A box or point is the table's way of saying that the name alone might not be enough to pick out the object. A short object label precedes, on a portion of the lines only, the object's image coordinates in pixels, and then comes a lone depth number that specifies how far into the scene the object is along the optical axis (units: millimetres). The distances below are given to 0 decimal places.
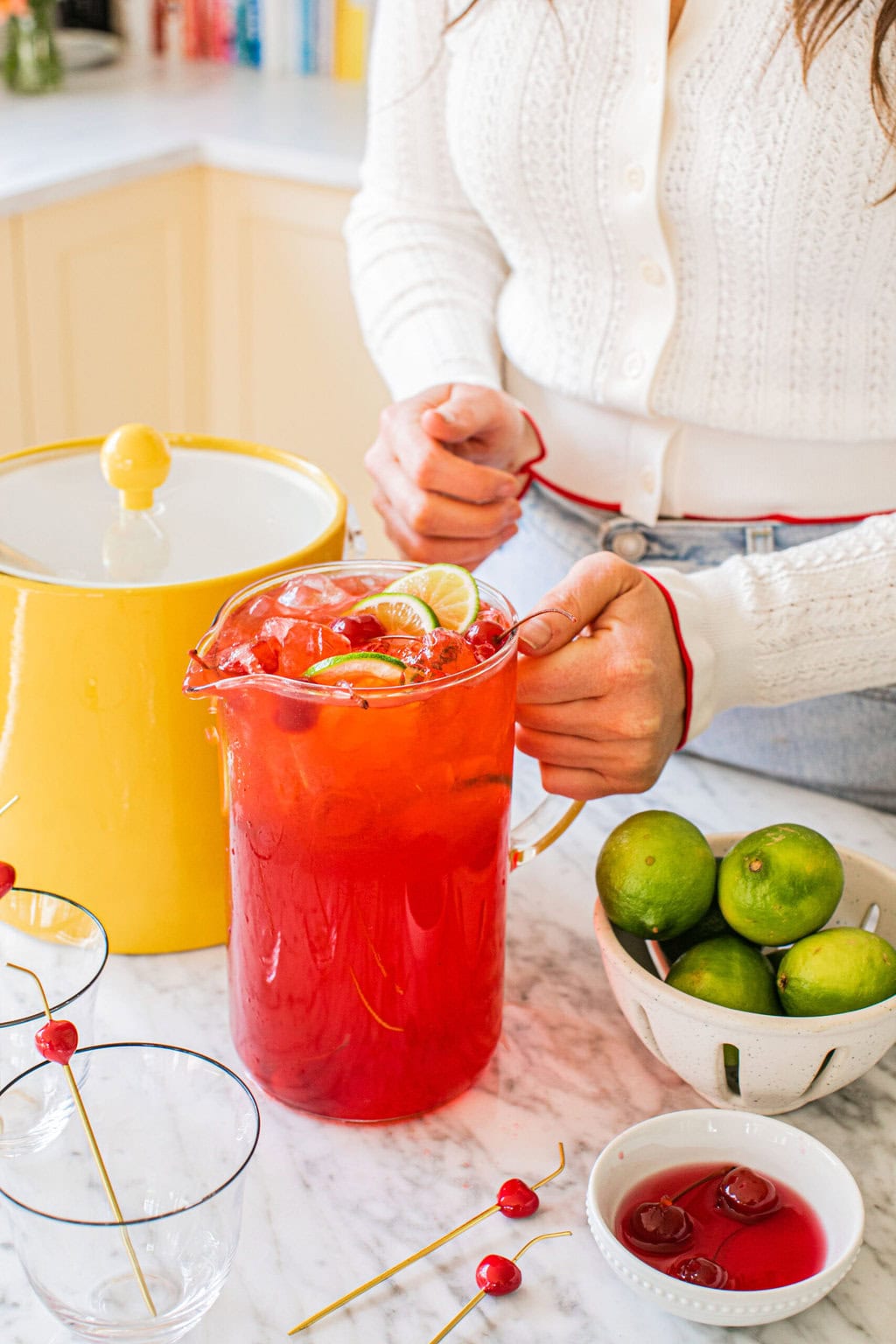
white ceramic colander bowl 644
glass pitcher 610
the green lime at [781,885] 684
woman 857
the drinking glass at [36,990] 614
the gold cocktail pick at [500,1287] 594
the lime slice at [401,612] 661
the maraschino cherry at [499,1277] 599
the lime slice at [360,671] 605
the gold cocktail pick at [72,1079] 551
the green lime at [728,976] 671
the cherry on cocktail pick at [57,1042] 585
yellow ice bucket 724
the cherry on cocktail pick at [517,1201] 636
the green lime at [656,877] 697
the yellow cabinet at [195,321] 2127
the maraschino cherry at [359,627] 652
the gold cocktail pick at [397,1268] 586
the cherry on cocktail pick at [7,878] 645
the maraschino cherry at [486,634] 652
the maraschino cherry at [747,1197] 613
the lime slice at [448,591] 675
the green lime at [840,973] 657
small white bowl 569
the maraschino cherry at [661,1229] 599
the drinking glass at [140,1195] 550
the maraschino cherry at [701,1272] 583
